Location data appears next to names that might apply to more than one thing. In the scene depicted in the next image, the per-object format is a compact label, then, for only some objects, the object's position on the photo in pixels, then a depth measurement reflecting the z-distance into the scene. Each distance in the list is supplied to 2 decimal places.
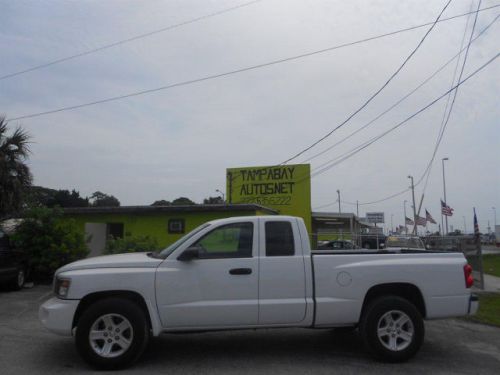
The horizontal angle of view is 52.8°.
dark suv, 12.27
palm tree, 14.86
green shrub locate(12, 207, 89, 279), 14.19
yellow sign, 29.28
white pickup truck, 6.08
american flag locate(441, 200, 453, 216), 37.28
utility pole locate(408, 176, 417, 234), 51.00
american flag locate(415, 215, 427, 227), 40.88
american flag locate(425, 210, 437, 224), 39.51
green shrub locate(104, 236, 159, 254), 14.02
